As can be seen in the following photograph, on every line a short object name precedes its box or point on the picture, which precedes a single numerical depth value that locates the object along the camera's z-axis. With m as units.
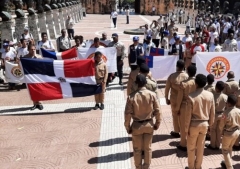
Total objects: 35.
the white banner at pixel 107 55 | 11.08
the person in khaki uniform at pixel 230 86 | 6.81
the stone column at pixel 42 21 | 22.25
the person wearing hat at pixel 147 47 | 11.31
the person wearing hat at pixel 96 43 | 11.07
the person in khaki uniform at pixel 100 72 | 9.03
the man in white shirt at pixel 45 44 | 11.84
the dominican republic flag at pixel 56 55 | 10.90
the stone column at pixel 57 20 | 25.89
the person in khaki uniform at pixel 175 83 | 6.64
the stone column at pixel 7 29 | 15.02
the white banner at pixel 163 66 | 10.36
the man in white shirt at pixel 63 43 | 12.71
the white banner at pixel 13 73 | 11.16
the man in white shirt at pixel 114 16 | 30.91
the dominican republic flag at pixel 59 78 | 9.09
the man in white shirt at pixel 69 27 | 22.11
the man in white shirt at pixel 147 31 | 16.30
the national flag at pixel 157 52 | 11.48
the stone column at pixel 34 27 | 20.13
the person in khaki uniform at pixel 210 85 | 6.32
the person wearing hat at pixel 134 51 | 10.66
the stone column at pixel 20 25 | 17.44
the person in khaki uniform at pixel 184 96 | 6.24
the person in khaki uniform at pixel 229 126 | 5.63
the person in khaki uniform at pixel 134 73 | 7.21
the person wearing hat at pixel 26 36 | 13.62
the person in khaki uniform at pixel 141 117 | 5.33
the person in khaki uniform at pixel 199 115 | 5.34
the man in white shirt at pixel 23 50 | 11.48
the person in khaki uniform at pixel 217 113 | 6.23
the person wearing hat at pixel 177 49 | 11.43
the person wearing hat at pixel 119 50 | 11.31
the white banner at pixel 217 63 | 9.16
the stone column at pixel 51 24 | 23.99
